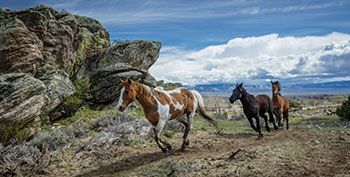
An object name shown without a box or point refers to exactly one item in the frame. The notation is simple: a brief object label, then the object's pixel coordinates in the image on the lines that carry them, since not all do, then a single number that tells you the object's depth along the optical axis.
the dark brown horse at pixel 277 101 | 19.62
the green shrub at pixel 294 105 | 47.97
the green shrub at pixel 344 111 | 24.73
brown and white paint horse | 11.56
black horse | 16.19
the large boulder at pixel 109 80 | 23.44
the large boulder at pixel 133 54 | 28.03
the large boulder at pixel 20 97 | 14.77
